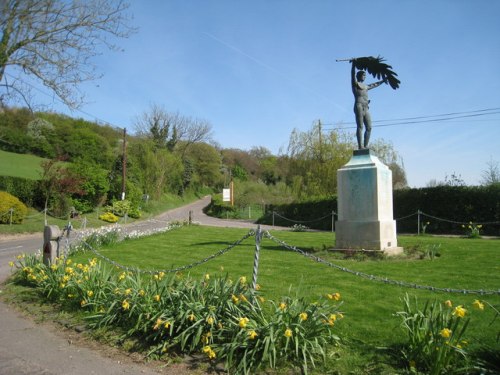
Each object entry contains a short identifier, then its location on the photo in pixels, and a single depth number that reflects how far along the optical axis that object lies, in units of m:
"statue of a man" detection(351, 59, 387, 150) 11.79
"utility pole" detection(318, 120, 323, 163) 38.19
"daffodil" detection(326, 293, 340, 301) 4.27
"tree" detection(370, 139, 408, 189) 40.69
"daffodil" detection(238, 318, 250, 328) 3.99
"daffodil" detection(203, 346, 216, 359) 3.97
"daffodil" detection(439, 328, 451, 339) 3.36
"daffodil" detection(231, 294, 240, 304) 4.62
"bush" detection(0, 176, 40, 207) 26.94
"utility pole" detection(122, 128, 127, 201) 35.00
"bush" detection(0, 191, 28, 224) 21.70
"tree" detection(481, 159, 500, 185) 28.33
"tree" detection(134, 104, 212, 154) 56.59
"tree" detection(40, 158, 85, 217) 27.00
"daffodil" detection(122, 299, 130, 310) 4.96
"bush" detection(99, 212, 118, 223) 29.66
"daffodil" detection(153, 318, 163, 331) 4.43
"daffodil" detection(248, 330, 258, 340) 3.86
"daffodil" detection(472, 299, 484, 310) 3.58
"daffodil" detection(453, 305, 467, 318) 3.51
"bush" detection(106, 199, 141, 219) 33.00
